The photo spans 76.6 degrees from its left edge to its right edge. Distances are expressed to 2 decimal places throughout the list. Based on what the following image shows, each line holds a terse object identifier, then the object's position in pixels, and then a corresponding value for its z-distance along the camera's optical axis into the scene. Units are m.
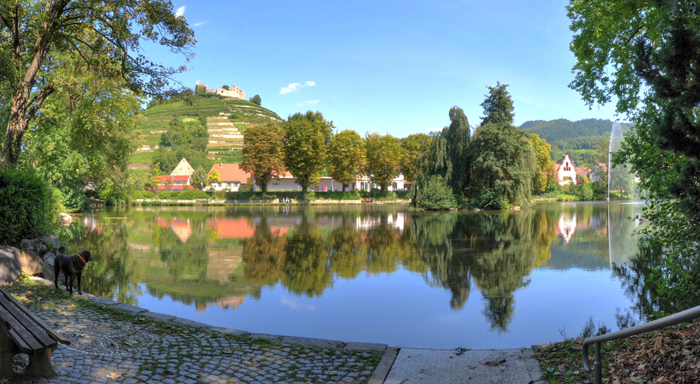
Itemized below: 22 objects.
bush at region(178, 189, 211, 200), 58.22
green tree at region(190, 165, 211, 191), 64.69
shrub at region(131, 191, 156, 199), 54.25
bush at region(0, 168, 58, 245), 8.90
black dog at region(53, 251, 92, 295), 7.51
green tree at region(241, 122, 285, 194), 55.53
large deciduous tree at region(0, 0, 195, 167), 9.85
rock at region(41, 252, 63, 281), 9.12
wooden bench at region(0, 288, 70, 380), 3.48
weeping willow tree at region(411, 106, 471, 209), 38.69
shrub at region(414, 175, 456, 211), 38.53
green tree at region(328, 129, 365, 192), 58.12
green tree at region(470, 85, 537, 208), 36.65
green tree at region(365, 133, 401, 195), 61.38
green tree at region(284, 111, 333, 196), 55.66
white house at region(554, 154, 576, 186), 96.62
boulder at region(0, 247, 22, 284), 7.82
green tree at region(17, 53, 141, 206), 21.45
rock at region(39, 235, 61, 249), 9.73
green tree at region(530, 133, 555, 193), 59.23
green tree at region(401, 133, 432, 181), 63.50
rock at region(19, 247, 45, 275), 8.86
